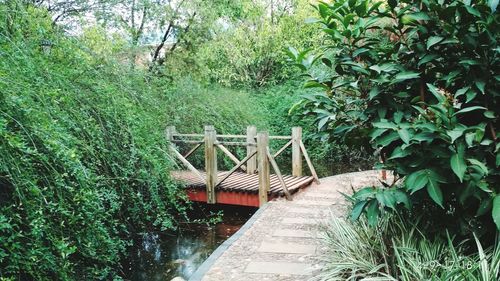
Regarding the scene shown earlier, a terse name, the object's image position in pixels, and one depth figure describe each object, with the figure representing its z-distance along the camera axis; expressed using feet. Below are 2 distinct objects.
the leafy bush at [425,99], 7.57
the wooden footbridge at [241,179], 22.15
